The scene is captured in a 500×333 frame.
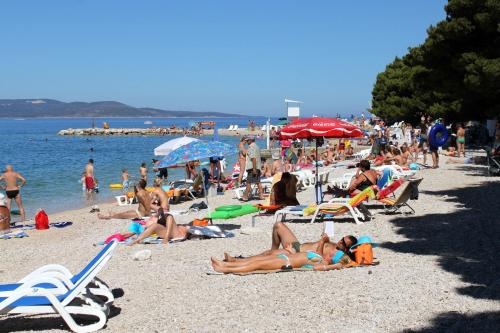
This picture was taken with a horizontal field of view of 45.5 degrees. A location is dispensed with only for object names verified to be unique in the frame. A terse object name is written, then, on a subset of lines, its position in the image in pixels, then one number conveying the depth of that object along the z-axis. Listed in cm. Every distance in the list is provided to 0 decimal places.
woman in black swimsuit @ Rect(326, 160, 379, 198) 1052
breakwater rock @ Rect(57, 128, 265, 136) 8775
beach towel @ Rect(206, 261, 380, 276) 647
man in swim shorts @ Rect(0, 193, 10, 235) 1167
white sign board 3031
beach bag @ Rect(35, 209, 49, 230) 1221
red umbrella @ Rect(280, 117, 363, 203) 1088
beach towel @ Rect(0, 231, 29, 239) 1124
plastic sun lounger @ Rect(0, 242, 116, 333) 486
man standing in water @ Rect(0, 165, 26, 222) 1434
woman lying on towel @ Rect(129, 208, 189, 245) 885
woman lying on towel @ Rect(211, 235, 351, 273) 647
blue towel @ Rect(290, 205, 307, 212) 988
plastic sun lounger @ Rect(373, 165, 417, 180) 1495
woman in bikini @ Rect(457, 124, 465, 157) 2245
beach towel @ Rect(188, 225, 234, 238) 895
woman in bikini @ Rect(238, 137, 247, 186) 1535
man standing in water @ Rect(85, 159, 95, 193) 2089
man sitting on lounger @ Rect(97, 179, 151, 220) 1206
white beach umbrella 1584
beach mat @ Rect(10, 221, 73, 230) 1244
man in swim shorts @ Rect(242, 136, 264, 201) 1401
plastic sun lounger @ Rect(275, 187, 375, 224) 955
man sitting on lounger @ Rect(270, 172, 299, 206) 1062
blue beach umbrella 1139
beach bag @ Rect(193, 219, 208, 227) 1030
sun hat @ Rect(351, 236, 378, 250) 665
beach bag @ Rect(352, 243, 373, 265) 657
